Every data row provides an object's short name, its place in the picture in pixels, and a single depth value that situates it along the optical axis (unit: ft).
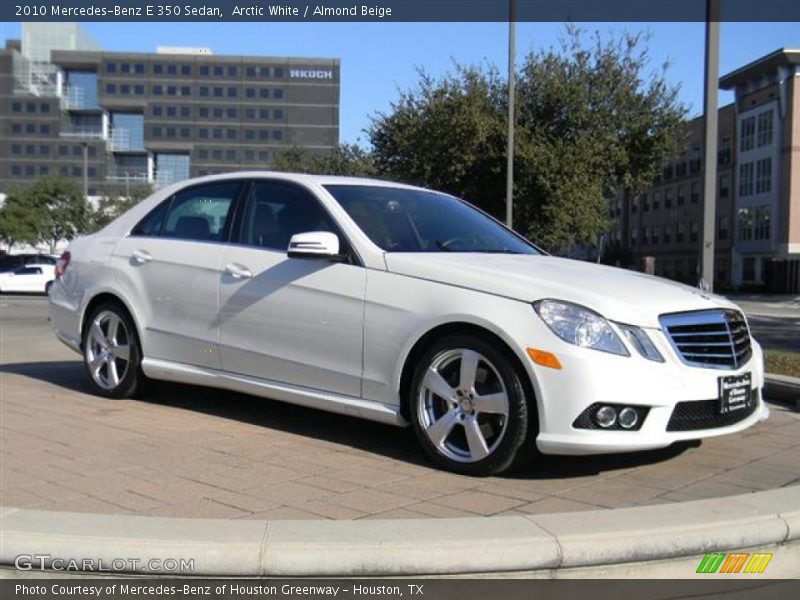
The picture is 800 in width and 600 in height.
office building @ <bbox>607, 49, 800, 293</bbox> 187.93
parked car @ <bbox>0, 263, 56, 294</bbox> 100.01
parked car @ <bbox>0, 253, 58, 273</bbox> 114.21
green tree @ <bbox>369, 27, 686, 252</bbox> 77.56
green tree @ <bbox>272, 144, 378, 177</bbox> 130.11
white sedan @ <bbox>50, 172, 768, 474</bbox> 13.23
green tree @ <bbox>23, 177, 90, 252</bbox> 199.52
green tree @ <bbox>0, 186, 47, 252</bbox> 193.77
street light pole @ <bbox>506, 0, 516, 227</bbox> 54.80
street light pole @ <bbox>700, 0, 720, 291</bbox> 26.07
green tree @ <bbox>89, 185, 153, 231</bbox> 207.14
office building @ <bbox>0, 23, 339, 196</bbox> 383.86
